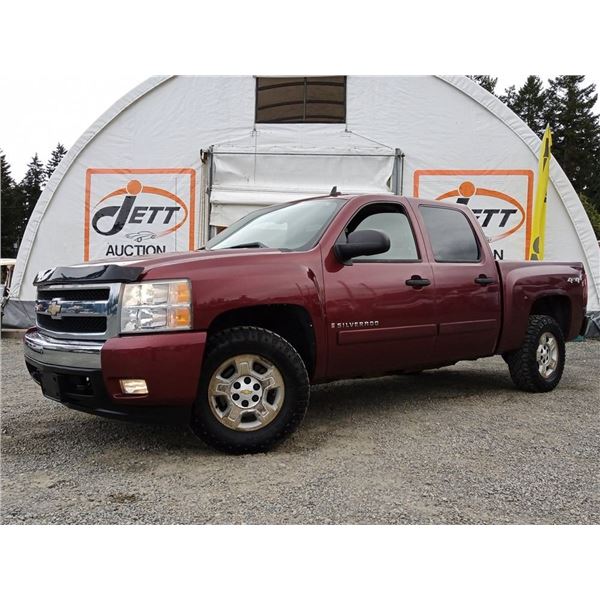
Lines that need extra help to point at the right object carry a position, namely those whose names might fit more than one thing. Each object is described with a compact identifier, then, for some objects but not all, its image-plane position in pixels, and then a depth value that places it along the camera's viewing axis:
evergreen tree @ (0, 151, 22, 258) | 51.47
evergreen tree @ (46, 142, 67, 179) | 78.50
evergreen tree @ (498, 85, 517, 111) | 47.09
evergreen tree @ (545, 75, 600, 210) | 42.25
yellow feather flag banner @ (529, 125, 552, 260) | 9.91
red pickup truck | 3.42
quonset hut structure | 10.25
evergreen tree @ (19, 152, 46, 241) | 61.40
